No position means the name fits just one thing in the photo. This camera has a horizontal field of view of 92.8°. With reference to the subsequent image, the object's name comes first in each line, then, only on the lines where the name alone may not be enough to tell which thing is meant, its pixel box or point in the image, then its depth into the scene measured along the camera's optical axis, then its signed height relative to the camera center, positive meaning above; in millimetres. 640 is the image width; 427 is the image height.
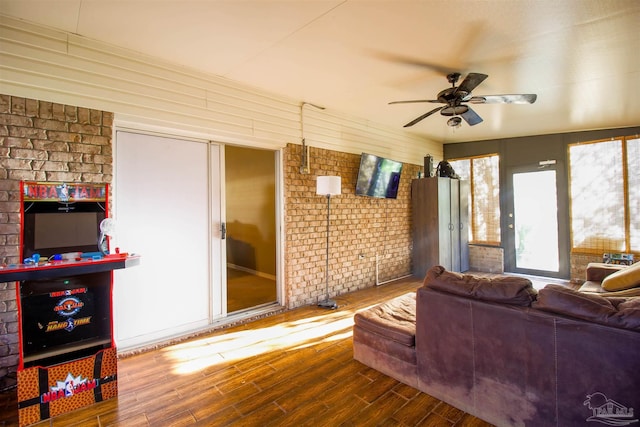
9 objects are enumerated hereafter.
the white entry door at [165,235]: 3035 -170
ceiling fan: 2989 +1217
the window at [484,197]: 6539 +385
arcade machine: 2045 -579
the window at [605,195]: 5117 +314
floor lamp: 4180 +432
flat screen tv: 5199 +718
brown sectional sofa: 1547 -820
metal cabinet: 6035 -149
